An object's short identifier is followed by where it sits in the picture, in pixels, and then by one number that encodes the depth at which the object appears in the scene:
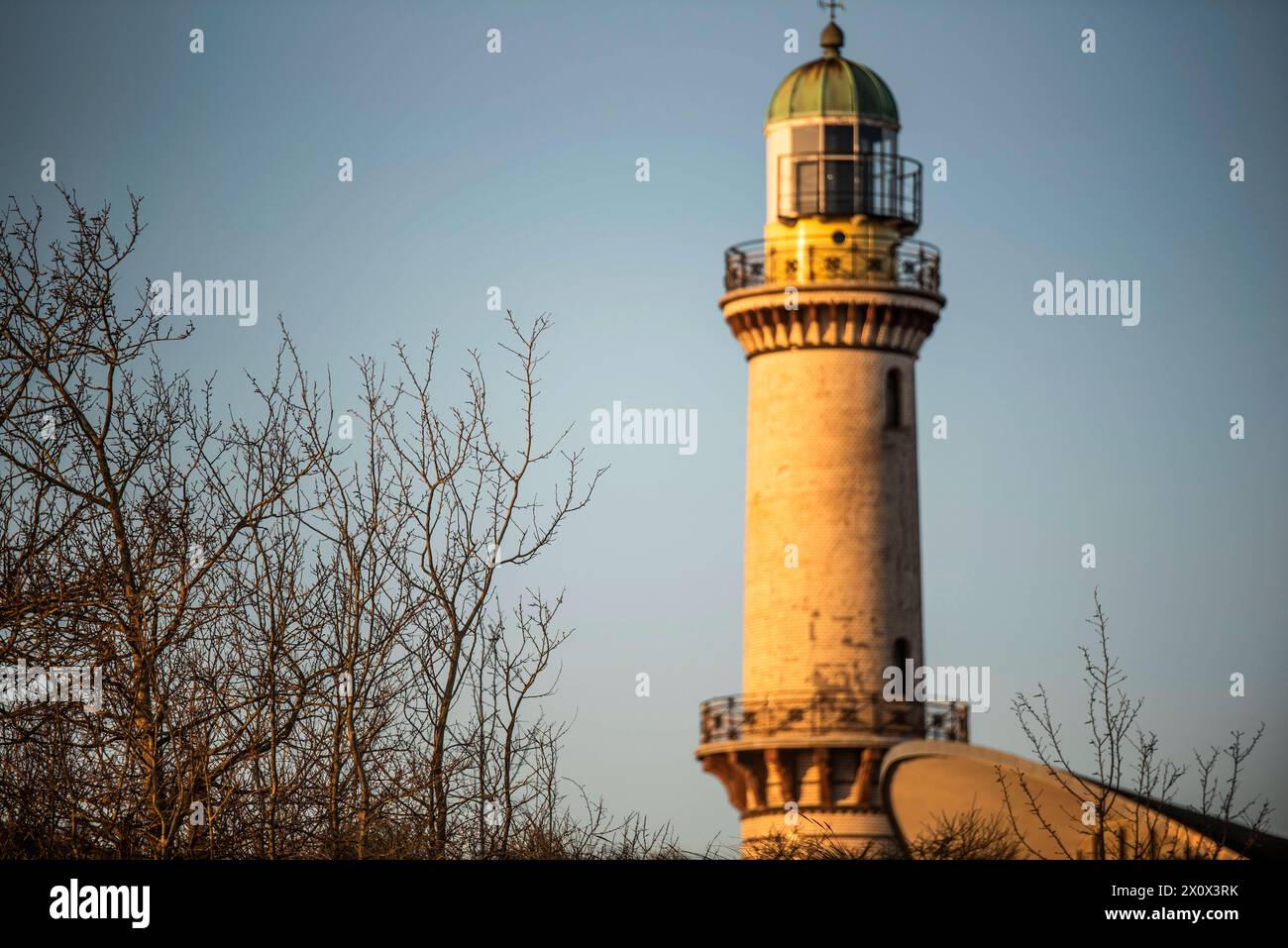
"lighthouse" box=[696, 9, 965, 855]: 47.09
